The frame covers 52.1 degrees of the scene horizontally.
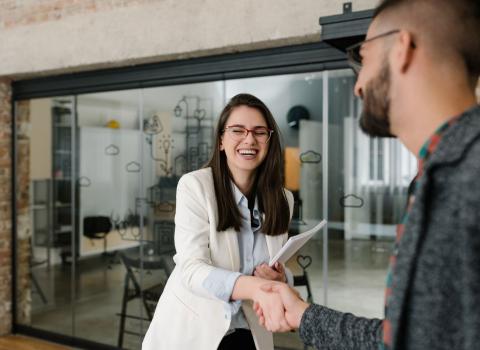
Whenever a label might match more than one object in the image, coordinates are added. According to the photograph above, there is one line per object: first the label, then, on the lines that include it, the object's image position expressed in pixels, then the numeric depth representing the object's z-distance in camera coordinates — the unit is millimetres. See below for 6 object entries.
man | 762
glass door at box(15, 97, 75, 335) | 4777
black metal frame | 2604
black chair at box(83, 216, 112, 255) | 4488
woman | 1885
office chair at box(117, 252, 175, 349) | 4160
